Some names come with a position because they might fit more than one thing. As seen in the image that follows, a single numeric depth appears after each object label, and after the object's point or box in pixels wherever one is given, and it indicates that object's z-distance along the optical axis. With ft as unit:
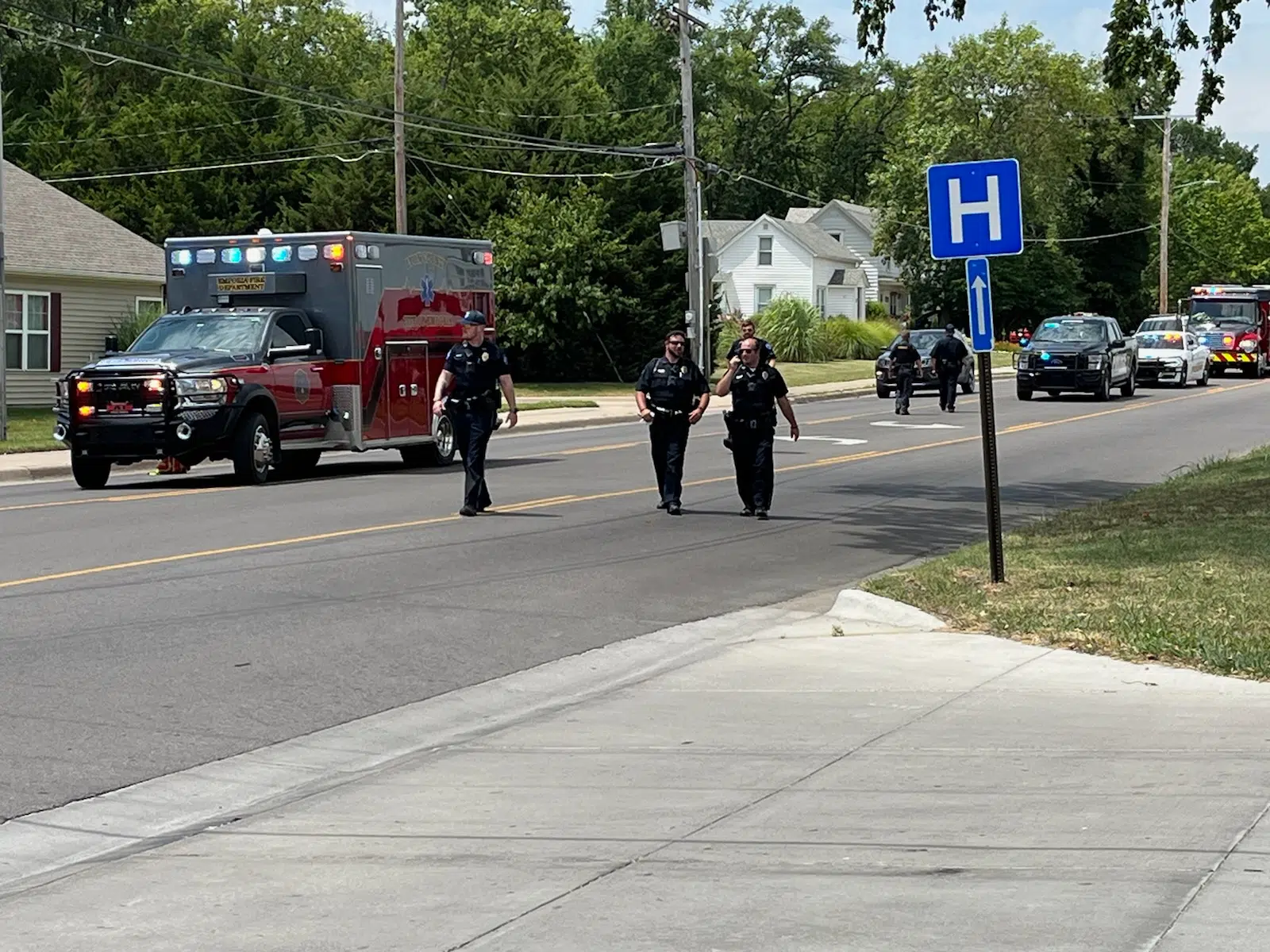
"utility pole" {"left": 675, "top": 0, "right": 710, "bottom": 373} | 140.77
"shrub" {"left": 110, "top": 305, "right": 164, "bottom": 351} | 126.11
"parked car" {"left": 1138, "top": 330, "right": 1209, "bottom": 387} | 162.61
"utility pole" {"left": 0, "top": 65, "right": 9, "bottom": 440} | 89.20
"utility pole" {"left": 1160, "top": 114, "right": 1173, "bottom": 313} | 233.55
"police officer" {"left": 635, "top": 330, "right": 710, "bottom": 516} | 57.47
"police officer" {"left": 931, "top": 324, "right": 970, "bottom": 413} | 125.90
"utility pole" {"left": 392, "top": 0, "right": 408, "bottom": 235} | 131.03
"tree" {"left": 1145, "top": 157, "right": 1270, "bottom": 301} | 347.36
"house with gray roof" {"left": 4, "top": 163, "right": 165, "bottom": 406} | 123.95
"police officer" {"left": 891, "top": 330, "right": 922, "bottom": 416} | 118.62
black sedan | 147.13
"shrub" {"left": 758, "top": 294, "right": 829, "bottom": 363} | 203.72
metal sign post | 39.27
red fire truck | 186.19
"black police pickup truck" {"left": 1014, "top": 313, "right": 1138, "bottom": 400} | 136.46
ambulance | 67.62
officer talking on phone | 56.13
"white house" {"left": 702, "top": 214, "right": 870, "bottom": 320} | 282.36
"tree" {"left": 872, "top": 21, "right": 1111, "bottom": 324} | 276.00
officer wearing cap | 56.39
